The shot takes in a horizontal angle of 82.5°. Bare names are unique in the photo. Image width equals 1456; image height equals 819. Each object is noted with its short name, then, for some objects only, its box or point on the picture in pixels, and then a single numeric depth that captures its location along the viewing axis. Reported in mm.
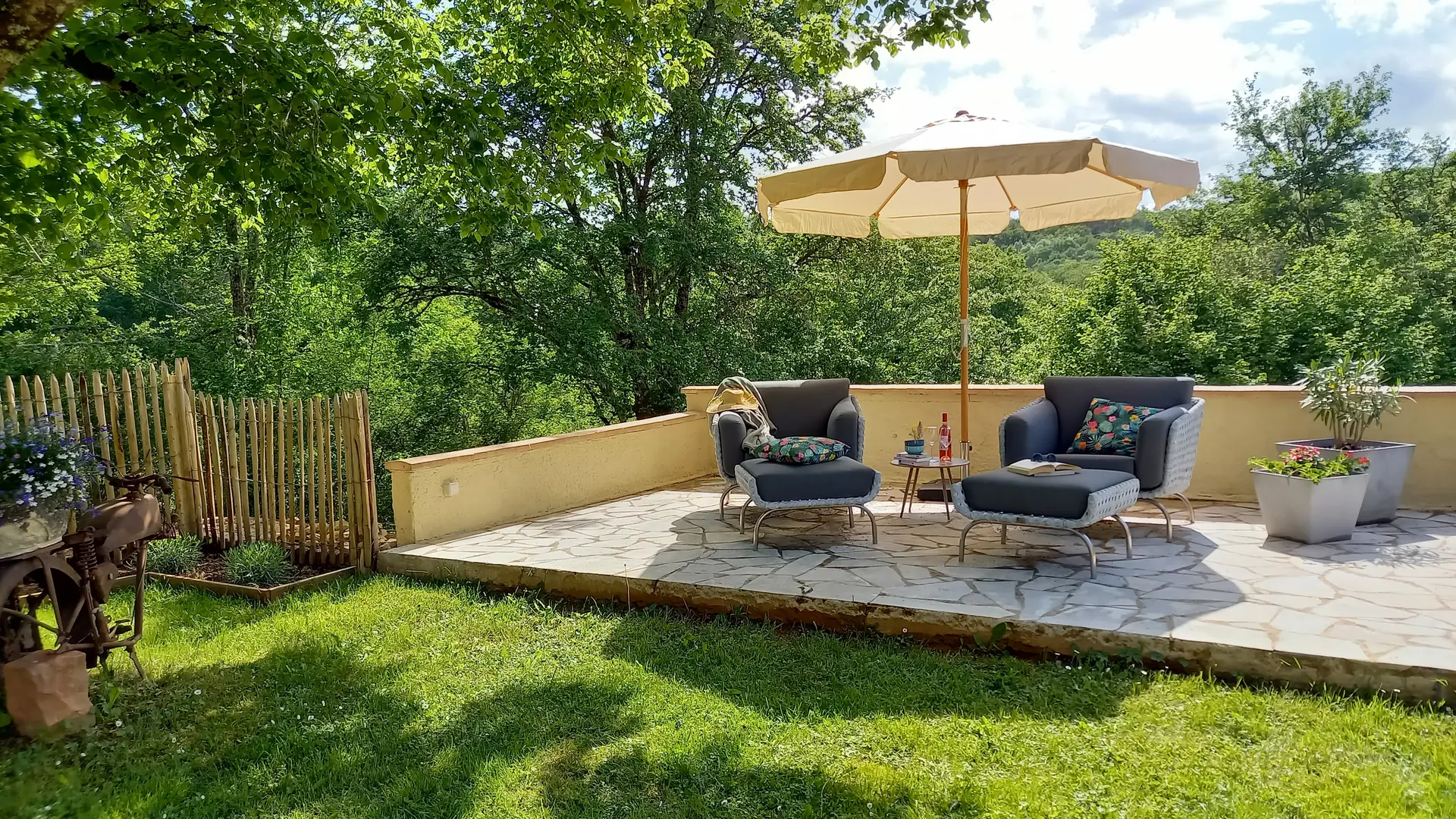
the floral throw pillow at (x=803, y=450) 5051
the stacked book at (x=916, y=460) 5039
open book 4309
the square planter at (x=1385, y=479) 4805
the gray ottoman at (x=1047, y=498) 4055
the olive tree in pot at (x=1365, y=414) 4844
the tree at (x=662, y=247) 11172
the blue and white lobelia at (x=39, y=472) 2924
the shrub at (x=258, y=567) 4973
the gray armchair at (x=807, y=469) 4801
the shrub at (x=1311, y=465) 4457
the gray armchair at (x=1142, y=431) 4652
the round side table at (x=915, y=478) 5004
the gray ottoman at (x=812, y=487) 4789
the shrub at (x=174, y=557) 5301
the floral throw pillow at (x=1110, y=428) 5098
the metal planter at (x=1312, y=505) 4453
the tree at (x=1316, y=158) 21781
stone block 2984
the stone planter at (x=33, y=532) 2936
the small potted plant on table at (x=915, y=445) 5273
